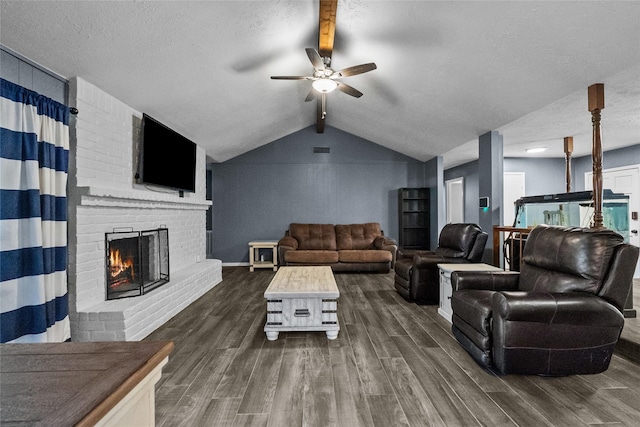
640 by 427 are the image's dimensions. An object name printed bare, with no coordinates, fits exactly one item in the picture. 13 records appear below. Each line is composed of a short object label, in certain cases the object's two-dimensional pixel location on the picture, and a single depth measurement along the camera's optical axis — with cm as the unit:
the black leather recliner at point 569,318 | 217
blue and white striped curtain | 217
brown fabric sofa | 607
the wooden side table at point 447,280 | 343
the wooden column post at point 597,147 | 310
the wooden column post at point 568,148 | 509
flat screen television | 361
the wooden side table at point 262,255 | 646
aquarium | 368
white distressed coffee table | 295
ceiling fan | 285
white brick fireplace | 277
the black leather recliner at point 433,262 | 404
